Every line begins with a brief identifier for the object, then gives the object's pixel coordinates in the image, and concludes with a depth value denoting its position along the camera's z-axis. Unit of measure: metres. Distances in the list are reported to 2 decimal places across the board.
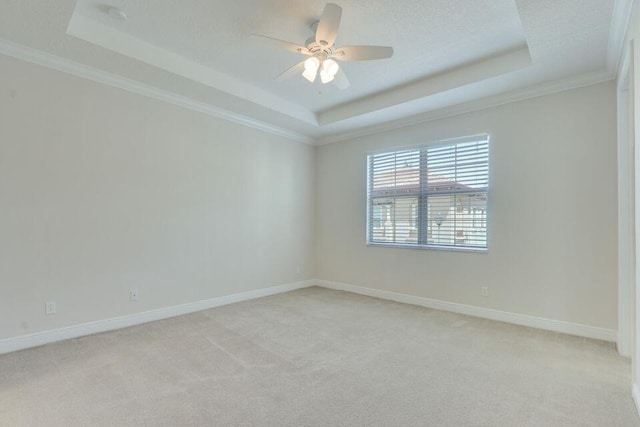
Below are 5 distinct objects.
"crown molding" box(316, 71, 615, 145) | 3.23
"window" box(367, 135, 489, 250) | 4.03
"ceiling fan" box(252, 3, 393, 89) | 2.35
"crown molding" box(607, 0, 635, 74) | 2.21
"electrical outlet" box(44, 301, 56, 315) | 2.99
